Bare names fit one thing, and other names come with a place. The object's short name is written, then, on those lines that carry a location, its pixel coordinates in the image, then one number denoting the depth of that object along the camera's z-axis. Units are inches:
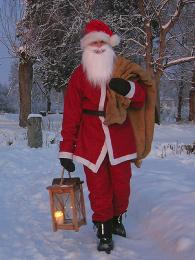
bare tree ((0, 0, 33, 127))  816.9
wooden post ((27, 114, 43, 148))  461.4
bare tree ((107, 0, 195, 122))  871.7
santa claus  162.2
